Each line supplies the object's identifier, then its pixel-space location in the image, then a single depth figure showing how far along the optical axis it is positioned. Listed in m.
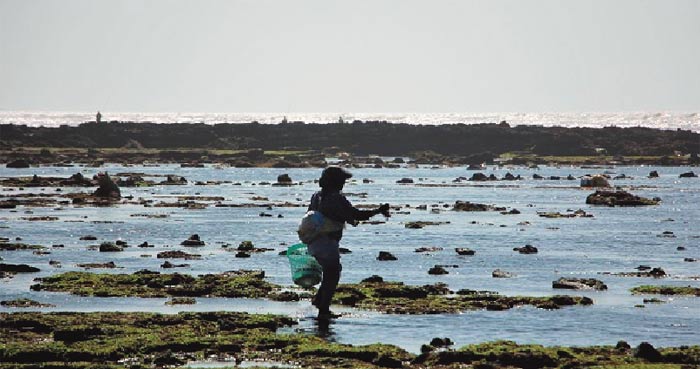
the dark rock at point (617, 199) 96.81
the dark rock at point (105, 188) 95.06
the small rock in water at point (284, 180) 130.73
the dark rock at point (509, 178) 144.61
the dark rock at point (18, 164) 160.12
